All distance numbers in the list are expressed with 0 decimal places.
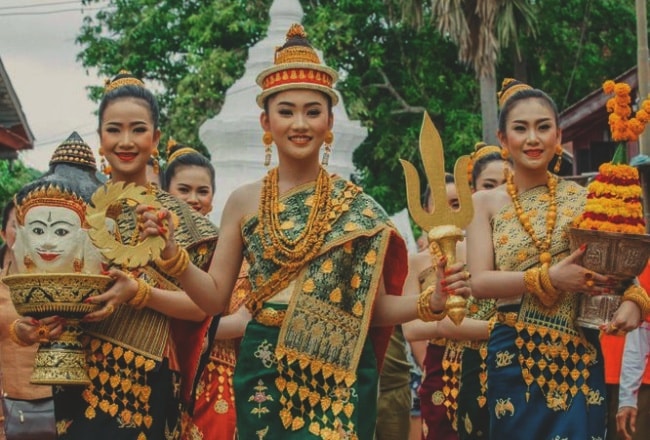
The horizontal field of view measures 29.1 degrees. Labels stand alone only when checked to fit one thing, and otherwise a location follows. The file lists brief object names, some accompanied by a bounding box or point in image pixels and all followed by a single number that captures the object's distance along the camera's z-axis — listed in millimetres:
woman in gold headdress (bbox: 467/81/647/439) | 5453
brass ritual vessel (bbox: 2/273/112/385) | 4863
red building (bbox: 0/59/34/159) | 20372
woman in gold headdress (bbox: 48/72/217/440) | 5305
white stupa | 12141
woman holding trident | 4898
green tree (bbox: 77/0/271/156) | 25078
